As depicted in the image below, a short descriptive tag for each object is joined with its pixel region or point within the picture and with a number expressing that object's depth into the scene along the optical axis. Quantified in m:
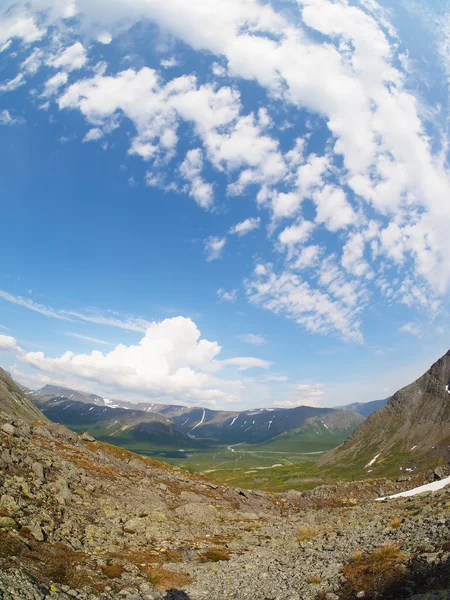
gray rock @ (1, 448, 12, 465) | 31.48
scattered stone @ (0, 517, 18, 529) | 20.76
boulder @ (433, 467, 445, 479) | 73.35
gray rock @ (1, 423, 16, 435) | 40.53
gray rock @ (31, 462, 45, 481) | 32.25
